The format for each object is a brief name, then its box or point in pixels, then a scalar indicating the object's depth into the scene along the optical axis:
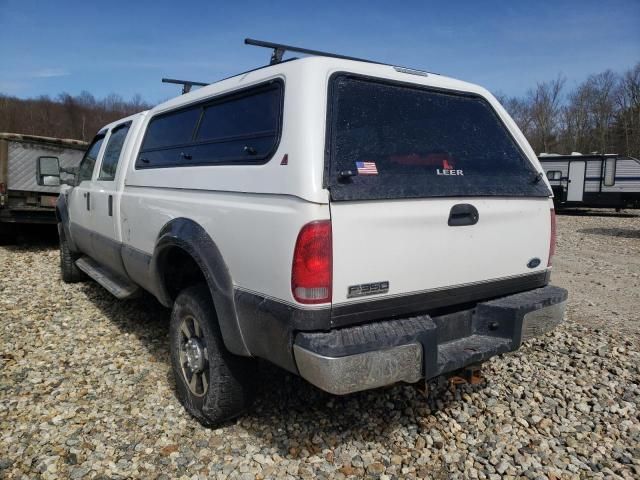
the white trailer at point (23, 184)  9.00
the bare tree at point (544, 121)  47.53
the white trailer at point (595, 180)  18.03
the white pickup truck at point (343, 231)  2.19
